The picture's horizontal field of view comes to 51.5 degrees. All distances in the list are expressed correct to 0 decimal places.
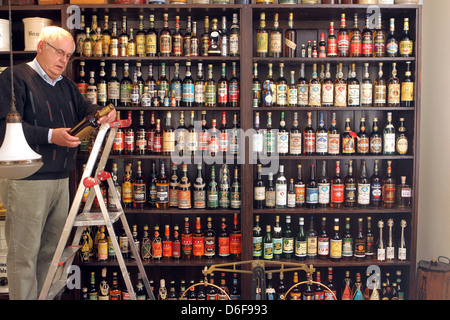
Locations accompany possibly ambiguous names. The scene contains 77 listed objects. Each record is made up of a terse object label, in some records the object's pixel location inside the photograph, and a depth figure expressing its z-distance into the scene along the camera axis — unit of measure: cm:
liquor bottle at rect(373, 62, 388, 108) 319
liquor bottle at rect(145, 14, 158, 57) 315
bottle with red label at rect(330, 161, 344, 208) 324
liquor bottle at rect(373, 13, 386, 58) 317
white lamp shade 139
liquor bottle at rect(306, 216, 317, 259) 323
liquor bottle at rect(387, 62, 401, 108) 317
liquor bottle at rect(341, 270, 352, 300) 328
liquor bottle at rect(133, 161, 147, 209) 322
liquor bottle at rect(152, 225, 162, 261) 323
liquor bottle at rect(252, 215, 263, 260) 319
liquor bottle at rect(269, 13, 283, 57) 317
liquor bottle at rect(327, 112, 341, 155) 321
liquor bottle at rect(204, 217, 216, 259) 323
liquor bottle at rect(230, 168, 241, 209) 319
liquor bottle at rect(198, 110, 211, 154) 321
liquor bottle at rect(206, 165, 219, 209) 322
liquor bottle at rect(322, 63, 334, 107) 319
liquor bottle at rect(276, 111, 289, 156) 320
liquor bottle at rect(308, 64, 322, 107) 319
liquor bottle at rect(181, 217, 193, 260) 324
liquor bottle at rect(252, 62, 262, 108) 315
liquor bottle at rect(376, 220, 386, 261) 321
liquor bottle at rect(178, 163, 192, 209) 320
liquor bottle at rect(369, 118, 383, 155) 321
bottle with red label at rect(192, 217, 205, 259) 324
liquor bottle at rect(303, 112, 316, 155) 321
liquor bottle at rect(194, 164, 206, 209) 320
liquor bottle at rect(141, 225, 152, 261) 324
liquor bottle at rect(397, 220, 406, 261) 321
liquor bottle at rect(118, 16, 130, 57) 316
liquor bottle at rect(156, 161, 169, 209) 322
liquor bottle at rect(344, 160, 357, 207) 325
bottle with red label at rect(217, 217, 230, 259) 322
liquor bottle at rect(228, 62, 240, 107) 316
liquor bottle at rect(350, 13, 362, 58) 317
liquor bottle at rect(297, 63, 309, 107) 320
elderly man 243
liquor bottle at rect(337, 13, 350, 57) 317
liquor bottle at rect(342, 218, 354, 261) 323
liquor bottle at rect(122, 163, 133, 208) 323
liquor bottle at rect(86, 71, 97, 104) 314
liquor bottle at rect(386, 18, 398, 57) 314
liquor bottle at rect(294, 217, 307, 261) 321
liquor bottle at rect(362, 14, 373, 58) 318
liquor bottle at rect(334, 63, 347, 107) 319
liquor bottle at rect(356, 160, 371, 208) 322
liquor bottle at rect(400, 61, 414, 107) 314
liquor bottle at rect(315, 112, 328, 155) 321
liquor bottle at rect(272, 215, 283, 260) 323
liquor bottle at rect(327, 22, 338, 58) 317
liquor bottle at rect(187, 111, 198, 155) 321
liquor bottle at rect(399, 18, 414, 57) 313
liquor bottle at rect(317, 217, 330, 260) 324
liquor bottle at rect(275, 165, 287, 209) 322
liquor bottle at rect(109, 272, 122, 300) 325
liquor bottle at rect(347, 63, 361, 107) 318
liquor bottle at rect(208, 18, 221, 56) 314
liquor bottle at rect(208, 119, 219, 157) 320
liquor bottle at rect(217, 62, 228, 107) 318
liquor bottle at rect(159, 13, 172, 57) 315
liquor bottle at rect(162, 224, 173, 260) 325
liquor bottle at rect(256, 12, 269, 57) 317
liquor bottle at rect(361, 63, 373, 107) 319
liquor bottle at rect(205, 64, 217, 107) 318
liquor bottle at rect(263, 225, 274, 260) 320
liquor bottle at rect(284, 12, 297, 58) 322
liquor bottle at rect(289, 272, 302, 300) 324
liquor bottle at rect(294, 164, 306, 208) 325
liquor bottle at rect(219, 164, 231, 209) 323
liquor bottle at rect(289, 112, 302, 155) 320
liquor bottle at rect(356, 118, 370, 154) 322
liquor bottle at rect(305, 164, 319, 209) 324
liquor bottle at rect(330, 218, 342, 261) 321
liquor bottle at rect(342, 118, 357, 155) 321
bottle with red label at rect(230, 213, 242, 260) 322
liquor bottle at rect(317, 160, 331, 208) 324
